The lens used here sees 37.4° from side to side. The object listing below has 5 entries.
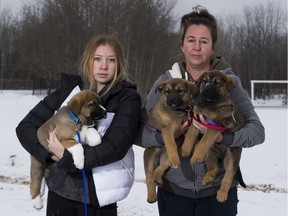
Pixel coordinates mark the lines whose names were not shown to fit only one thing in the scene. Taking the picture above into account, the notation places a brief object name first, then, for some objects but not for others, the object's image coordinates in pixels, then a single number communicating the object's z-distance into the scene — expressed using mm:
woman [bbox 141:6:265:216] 4004
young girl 3902
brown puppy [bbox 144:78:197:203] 4121
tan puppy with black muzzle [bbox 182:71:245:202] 3959
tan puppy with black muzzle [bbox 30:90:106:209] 4113
